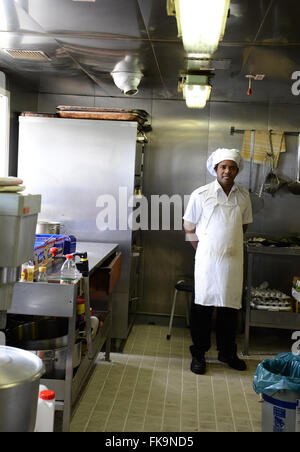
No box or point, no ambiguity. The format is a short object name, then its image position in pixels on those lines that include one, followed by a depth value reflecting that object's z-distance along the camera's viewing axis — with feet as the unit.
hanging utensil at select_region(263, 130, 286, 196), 14.26
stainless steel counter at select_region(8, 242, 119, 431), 7.52
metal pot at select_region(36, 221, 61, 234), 10.62
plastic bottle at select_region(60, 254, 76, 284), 7.64
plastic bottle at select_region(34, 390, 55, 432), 4.51
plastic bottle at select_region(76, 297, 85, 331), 8.29
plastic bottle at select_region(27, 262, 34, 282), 7.67
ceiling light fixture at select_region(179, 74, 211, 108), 10.87
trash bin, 7.23
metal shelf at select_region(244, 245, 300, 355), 12.47
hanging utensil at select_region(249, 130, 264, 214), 14.70
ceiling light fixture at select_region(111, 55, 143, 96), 10.59
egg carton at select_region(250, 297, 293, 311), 12.59
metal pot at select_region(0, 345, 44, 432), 3.78
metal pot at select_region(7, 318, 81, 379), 7.89
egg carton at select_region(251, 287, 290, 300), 13.03
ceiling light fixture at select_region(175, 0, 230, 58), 5.87
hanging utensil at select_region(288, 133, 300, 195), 13.96
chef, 11.29
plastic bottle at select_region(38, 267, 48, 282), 7.77
